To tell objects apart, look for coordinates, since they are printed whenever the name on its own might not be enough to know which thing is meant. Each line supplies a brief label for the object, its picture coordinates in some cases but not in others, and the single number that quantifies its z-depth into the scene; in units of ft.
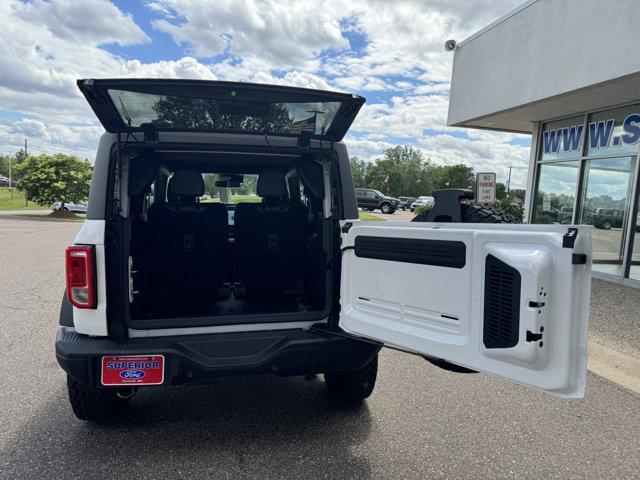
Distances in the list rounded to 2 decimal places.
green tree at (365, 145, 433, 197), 260.42
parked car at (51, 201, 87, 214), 75.20
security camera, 37.97
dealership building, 23.23
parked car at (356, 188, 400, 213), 109.64
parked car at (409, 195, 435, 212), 122.83
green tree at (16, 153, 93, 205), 68.80
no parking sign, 26.25
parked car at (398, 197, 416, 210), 145.10
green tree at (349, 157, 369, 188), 250.49
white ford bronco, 5.75
